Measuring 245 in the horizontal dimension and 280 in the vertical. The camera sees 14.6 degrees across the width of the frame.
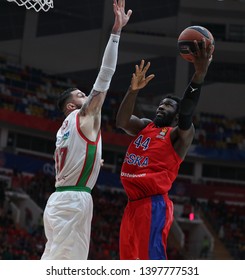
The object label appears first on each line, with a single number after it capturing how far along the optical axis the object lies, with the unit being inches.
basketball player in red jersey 312.4
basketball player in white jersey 295.5
